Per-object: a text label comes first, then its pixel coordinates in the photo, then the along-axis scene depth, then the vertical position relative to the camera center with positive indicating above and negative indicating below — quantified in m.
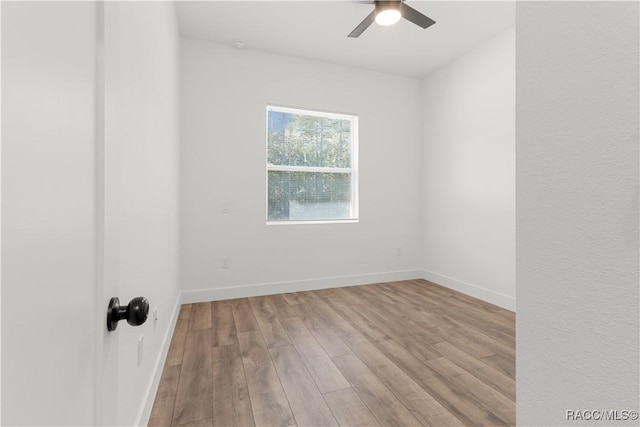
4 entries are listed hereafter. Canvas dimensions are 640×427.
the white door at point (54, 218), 0.31 +0.00
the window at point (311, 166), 3.54 +0.63
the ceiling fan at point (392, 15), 2.30 +1.63
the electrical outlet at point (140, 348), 1.30 -0.60
